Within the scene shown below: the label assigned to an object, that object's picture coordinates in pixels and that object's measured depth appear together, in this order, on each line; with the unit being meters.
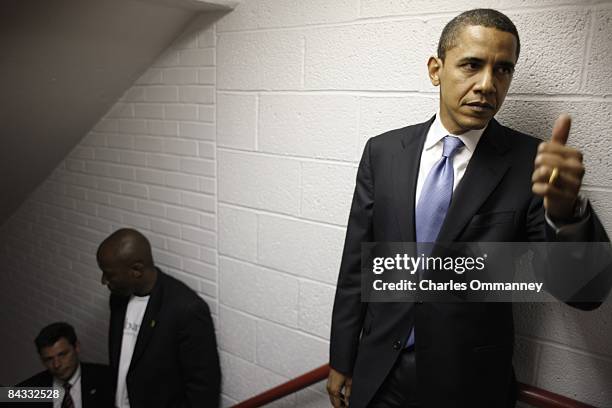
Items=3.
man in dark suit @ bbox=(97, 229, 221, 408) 2.40
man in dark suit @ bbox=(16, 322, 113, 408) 2.70
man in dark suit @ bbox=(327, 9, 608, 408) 1.17
